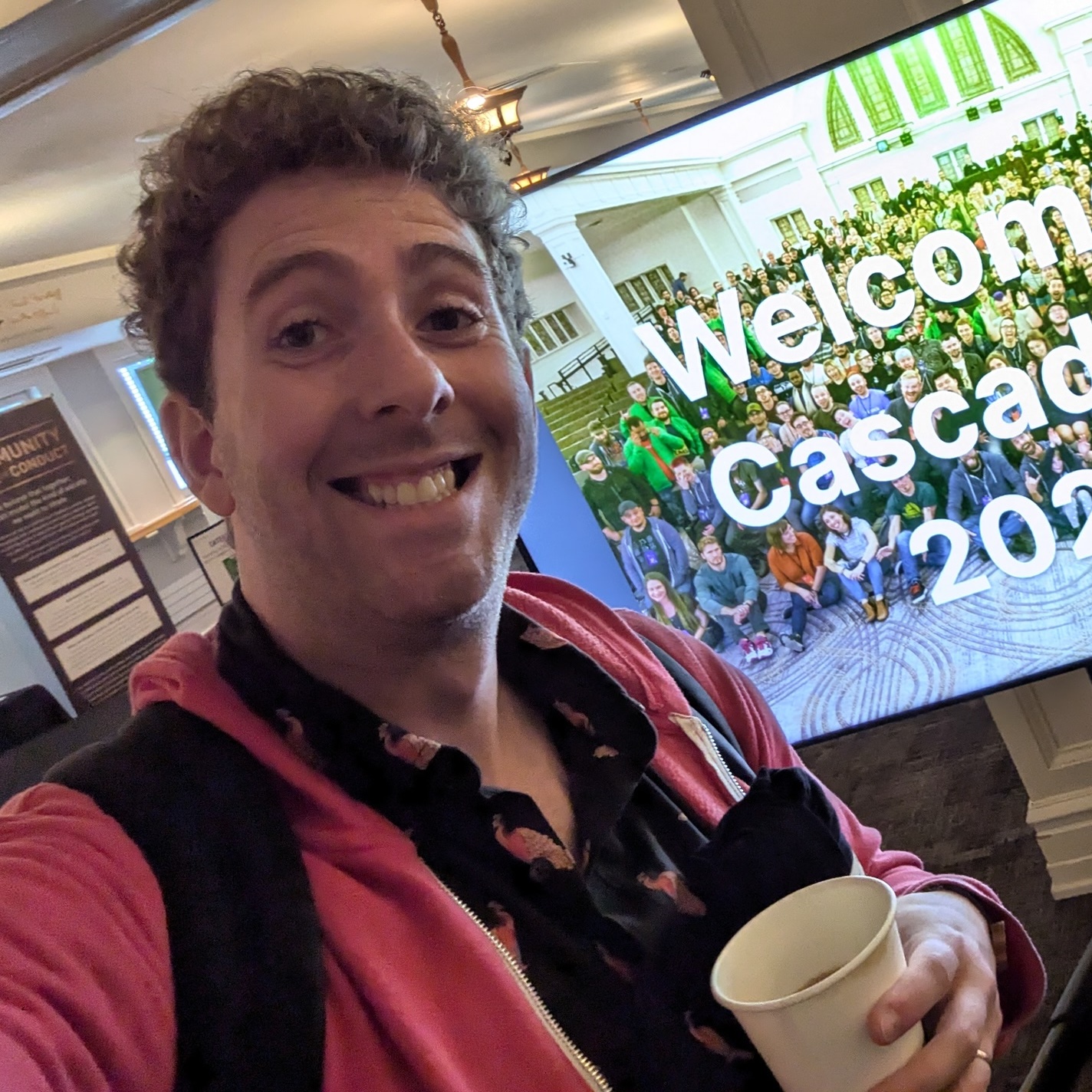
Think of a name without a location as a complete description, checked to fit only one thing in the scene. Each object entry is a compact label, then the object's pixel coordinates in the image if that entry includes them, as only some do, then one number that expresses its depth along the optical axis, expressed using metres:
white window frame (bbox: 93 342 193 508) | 7.15
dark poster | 3.30
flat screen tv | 1.62
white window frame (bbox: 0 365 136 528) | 6.71
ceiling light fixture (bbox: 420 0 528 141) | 3.68
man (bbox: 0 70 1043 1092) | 0.60
